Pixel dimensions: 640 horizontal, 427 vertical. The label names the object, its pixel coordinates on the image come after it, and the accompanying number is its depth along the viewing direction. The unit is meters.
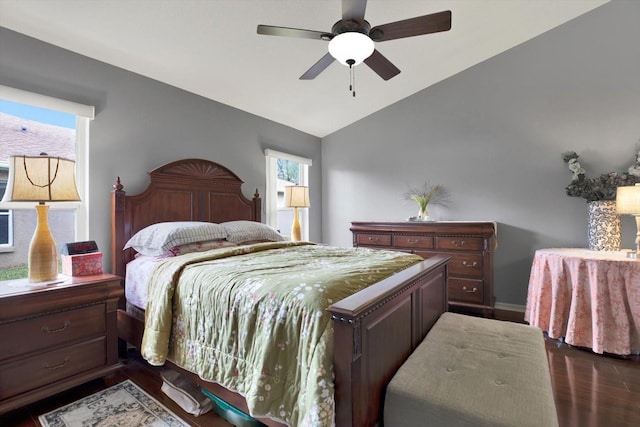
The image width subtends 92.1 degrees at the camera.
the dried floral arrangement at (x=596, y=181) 2.93
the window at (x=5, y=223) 2.21
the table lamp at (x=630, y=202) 2.56
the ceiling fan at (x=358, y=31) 1.92
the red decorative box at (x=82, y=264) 2.16
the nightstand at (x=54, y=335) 1.72
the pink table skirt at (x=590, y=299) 2.39
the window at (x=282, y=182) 4.24
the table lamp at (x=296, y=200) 3.97
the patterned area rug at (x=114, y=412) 1.72
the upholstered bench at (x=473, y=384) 1.09
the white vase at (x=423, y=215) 4.02
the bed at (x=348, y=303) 1.13
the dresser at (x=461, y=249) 3.31
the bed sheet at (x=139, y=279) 2.22
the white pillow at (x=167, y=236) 2.41
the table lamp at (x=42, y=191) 1.90
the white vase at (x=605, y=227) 2.94
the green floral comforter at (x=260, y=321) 1.22
